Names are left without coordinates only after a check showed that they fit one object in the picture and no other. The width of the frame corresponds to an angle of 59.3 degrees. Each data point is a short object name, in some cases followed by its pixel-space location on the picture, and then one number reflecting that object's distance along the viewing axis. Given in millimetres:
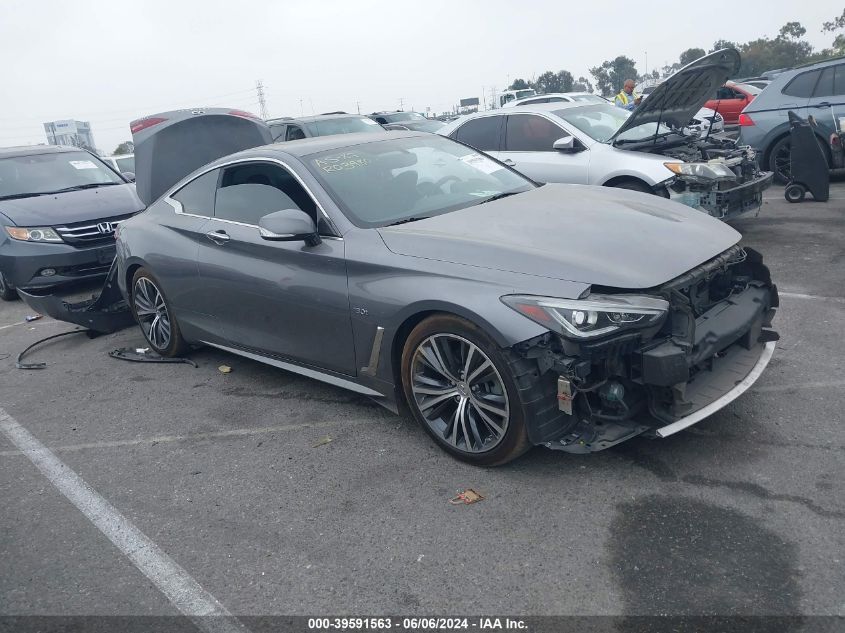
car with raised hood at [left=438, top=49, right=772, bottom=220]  7695
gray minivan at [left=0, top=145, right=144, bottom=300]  8055
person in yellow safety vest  15930
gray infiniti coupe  3371
